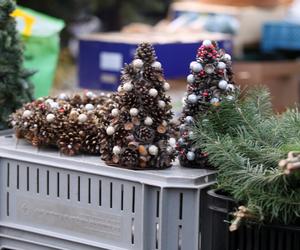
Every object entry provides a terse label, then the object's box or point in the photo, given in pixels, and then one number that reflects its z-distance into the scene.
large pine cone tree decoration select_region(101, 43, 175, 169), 1.99
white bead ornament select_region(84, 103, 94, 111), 2.21
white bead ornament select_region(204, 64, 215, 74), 2.04
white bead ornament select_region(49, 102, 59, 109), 2.18
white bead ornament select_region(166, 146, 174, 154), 2.02
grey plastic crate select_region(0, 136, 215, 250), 1.92
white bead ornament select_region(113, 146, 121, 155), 1.99
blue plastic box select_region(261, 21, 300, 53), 5.70
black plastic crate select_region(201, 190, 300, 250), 1.84
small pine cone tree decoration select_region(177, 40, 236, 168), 2.03
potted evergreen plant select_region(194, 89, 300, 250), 1.81
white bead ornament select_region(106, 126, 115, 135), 2.01
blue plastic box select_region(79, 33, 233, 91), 4.18
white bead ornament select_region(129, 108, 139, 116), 1.98
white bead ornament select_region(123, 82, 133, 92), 1.98
